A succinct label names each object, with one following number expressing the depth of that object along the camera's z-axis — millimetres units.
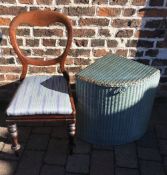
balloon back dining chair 1569
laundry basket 1613
